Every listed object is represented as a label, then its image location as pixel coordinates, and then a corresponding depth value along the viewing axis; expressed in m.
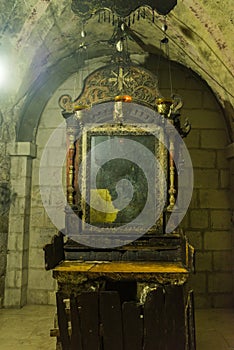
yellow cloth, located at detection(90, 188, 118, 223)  3.80
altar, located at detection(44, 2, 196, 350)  3.58
